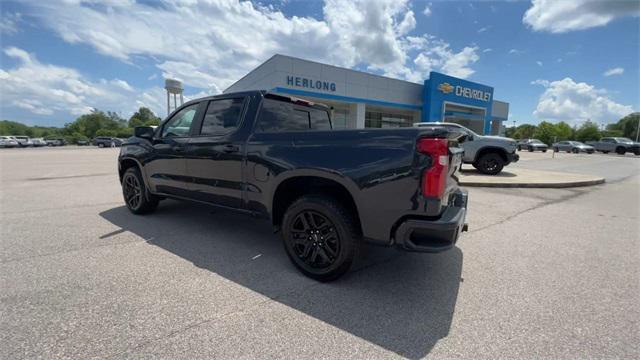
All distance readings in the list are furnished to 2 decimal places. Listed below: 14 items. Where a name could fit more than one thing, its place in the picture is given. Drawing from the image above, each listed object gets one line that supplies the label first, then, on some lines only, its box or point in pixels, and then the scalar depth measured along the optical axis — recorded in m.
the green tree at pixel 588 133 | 77.81
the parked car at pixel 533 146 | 34.91
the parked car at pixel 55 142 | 58.17
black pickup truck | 2.35
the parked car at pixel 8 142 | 42.82
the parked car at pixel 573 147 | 32.00
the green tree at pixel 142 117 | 104.81
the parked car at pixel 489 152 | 9.47
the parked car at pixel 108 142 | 47.81
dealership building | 20.55
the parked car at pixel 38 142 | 50.59
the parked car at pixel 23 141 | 46.28
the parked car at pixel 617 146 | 29.08
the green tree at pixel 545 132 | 79.58
